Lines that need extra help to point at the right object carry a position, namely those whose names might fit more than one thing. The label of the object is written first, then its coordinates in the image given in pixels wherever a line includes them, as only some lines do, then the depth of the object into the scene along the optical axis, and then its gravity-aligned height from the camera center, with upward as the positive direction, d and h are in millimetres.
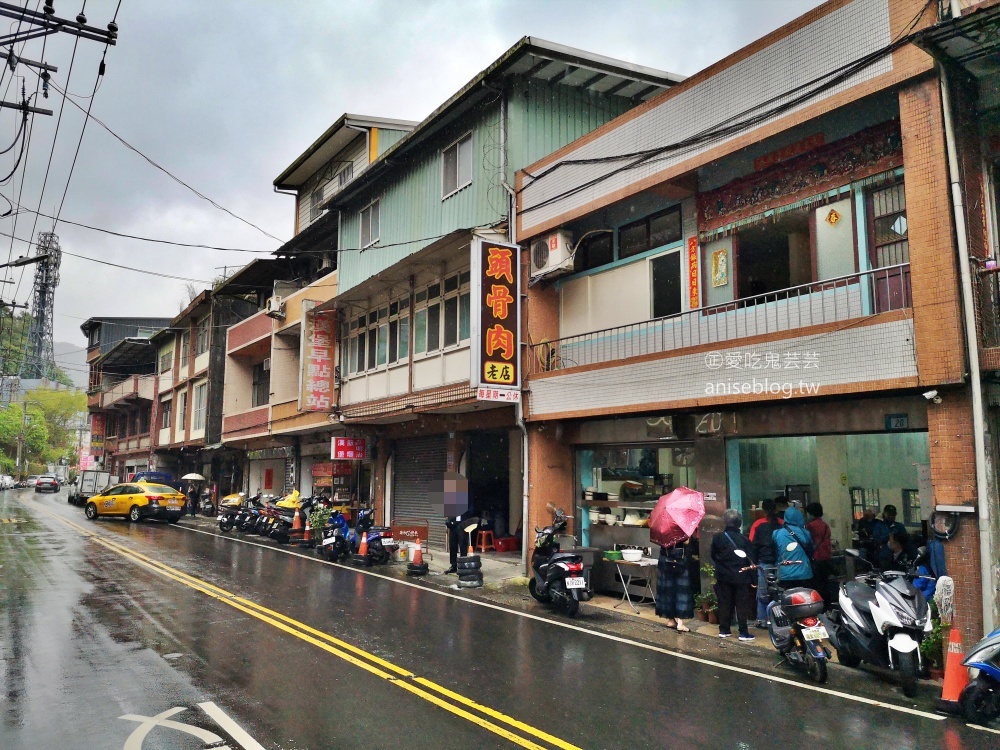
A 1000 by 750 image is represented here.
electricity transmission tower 88338 +17495
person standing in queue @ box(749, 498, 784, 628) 10109 -1163
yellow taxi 29375 -1384
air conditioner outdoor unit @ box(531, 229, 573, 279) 14367 +4119
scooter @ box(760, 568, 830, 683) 7730 -1823
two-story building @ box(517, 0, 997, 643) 8609 +2504
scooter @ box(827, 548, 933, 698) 7262 -1663
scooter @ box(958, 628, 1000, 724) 6363 -1956
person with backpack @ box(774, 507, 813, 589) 9812 -1180
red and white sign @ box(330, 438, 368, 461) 22094 +506
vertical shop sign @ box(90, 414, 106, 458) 60250 +2801
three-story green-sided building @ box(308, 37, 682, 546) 16281 +5061
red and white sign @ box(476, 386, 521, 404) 14258 +1367
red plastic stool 18672 -1935
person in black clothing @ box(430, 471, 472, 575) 15494 -919
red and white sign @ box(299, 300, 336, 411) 23125 +3384
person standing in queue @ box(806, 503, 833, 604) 10422 -1216
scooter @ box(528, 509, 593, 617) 11016 -1788
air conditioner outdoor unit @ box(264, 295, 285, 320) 26422 +5671
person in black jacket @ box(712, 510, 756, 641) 9625 -1429
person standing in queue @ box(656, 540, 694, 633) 10656 -1765
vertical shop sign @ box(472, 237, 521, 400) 14305 +2916
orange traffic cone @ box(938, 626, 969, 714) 6801 -2023
